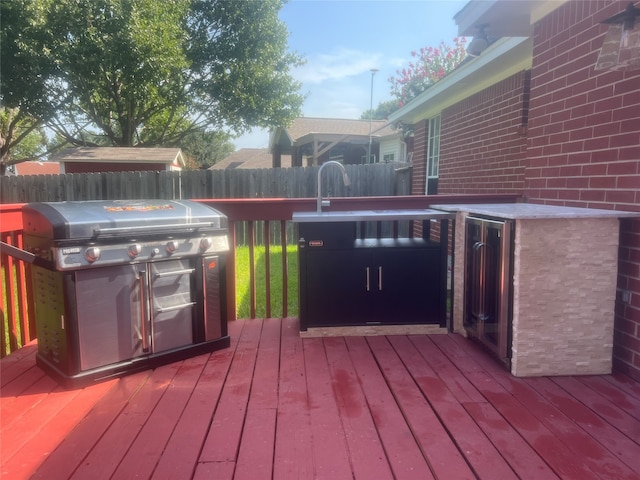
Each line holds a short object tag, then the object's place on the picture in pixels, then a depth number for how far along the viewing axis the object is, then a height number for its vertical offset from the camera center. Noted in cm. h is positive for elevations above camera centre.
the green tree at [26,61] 1228 +370
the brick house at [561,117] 246 +49
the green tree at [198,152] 3516 +318
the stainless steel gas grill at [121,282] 229 -53
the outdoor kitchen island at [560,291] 244 -59
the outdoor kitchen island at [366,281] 308 -67
